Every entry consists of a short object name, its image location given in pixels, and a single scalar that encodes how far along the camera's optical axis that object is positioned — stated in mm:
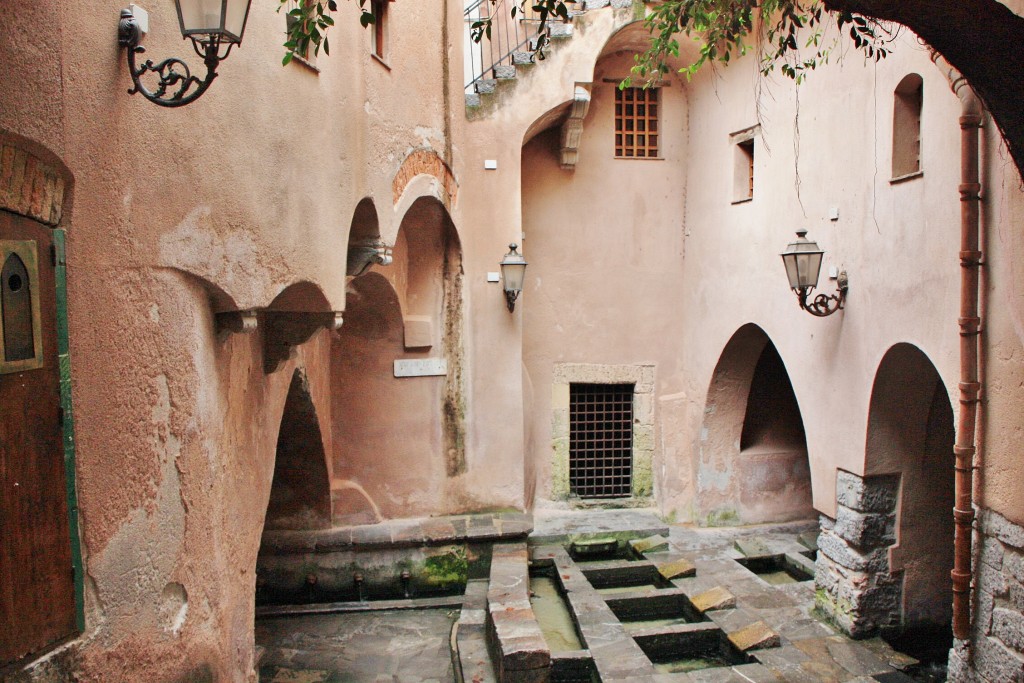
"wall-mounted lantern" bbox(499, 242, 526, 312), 8742
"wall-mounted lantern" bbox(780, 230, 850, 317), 6688
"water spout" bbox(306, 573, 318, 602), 8305
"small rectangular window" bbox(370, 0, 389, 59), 6708
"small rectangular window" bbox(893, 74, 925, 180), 6246
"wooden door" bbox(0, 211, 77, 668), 2625
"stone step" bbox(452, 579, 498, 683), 6289
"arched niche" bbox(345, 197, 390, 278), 6203
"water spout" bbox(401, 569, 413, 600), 8500
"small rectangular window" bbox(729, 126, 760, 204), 9234
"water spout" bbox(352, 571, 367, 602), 8375
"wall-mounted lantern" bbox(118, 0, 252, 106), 3021
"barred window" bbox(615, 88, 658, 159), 10469
